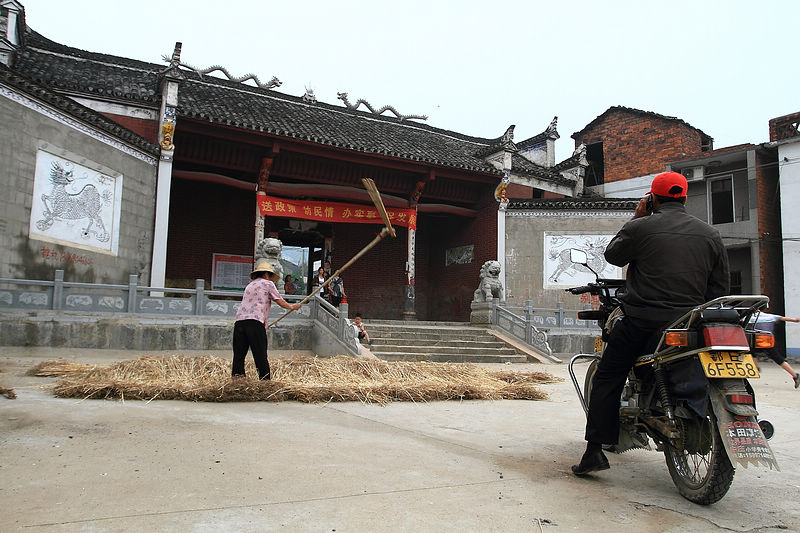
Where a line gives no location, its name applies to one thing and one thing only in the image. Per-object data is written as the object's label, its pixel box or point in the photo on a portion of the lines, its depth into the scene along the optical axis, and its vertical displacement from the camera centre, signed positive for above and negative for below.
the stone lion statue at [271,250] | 10.48 +0.86
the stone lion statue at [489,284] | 13.38 +0.47
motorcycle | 2.24 -0.35
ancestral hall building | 9.50 +2.83
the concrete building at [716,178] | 16.22 +4.04
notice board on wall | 14.79 +0.66
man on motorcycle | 2.58 +0.13
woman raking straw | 5.27 -0.23
